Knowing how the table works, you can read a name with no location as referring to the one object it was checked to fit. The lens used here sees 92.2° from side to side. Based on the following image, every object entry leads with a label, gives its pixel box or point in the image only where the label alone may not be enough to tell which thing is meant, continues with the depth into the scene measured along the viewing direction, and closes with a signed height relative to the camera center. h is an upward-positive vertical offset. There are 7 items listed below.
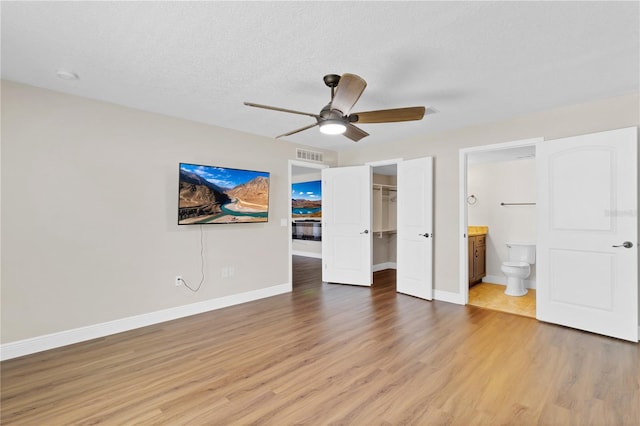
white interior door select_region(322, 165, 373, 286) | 5.38 -0.24
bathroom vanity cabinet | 5.20 -0.80
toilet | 4.76 -0.85
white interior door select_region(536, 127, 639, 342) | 3.07 -0.22
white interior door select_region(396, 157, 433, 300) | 4.60 -0.25
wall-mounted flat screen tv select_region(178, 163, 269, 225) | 3.84 +0.23
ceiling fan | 2.45 +0.84
